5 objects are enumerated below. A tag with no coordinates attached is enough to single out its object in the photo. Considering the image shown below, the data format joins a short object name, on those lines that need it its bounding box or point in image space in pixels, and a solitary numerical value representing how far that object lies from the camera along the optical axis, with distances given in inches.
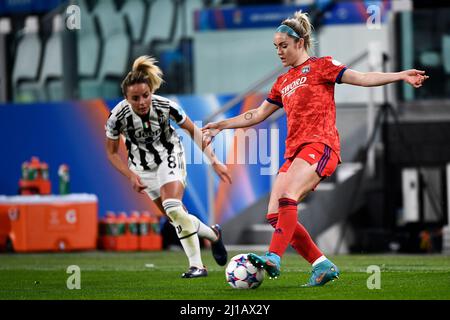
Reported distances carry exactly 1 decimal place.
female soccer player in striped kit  414.9
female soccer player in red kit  370.6
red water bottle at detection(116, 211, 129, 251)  712.4
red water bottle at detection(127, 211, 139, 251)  711.7
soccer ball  371.9
